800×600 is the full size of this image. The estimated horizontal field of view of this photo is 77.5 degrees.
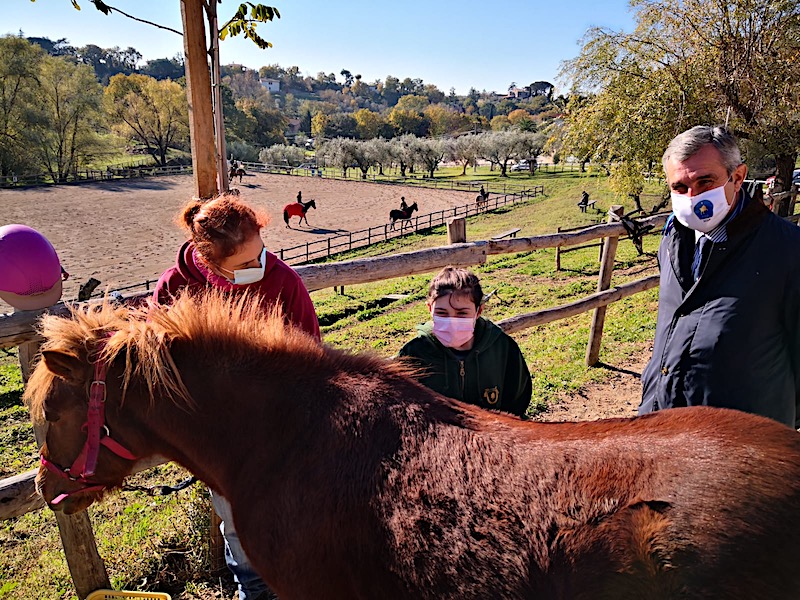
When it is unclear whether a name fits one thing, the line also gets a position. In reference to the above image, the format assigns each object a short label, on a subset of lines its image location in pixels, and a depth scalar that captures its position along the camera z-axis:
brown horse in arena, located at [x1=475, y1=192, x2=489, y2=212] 34.75
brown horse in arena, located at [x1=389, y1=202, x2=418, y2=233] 28.59
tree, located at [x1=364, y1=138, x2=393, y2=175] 60.84
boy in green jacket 2.31
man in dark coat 1.95
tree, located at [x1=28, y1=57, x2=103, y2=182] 41.31
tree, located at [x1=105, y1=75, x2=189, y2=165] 56.00
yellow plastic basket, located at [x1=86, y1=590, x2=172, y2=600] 2.76
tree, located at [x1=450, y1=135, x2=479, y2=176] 65.31
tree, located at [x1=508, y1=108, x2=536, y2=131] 81.06
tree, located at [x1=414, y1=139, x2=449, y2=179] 62.53
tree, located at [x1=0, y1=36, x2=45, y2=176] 39.41
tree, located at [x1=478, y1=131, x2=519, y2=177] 61.06
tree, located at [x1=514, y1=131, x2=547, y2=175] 60.12
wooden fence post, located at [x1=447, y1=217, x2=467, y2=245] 4.70
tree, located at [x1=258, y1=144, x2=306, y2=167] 67.12
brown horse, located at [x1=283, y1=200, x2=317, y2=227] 29.22
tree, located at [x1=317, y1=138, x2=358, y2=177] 59.88
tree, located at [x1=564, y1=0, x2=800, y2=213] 10.19
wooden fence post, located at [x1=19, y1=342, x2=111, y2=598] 2.71
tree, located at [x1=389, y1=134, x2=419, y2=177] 61.88
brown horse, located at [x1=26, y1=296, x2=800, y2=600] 1.21
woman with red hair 2.00
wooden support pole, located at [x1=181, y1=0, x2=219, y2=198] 2.69
